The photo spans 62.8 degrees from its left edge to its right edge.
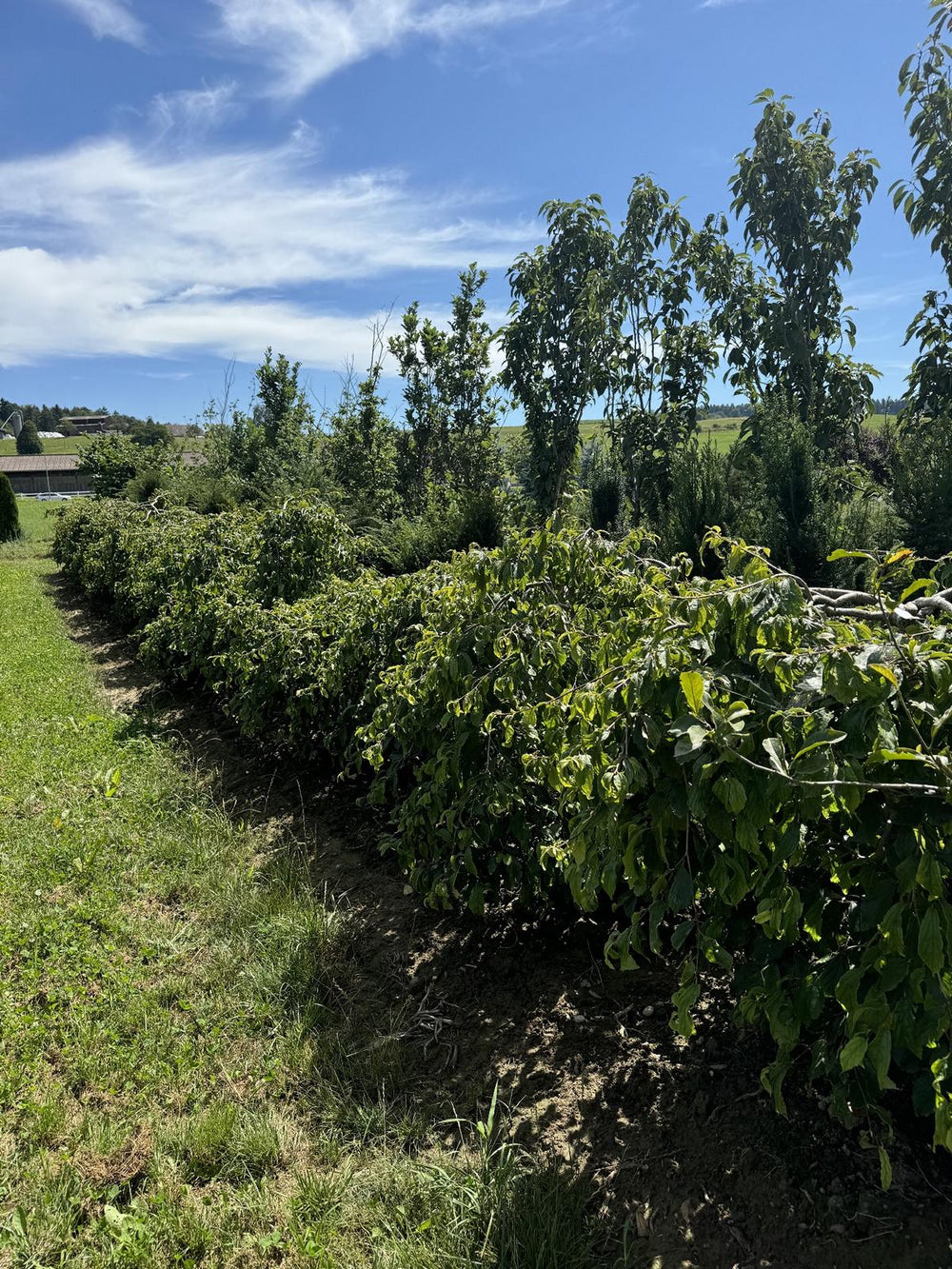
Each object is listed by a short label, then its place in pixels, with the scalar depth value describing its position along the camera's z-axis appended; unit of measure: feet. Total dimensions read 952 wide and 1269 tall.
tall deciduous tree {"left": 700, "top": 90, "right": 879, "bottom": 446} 25.88
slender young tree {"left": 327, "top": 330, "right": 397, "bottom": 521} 40.38
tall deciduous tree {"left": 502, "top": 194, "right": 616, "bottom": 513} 27.25
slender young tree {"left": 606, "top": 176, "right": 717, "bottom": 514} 27.09
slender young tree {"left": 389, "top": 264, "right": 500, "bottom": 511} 37.58
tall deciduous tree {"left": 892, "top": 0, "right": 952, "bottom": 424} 19.88
